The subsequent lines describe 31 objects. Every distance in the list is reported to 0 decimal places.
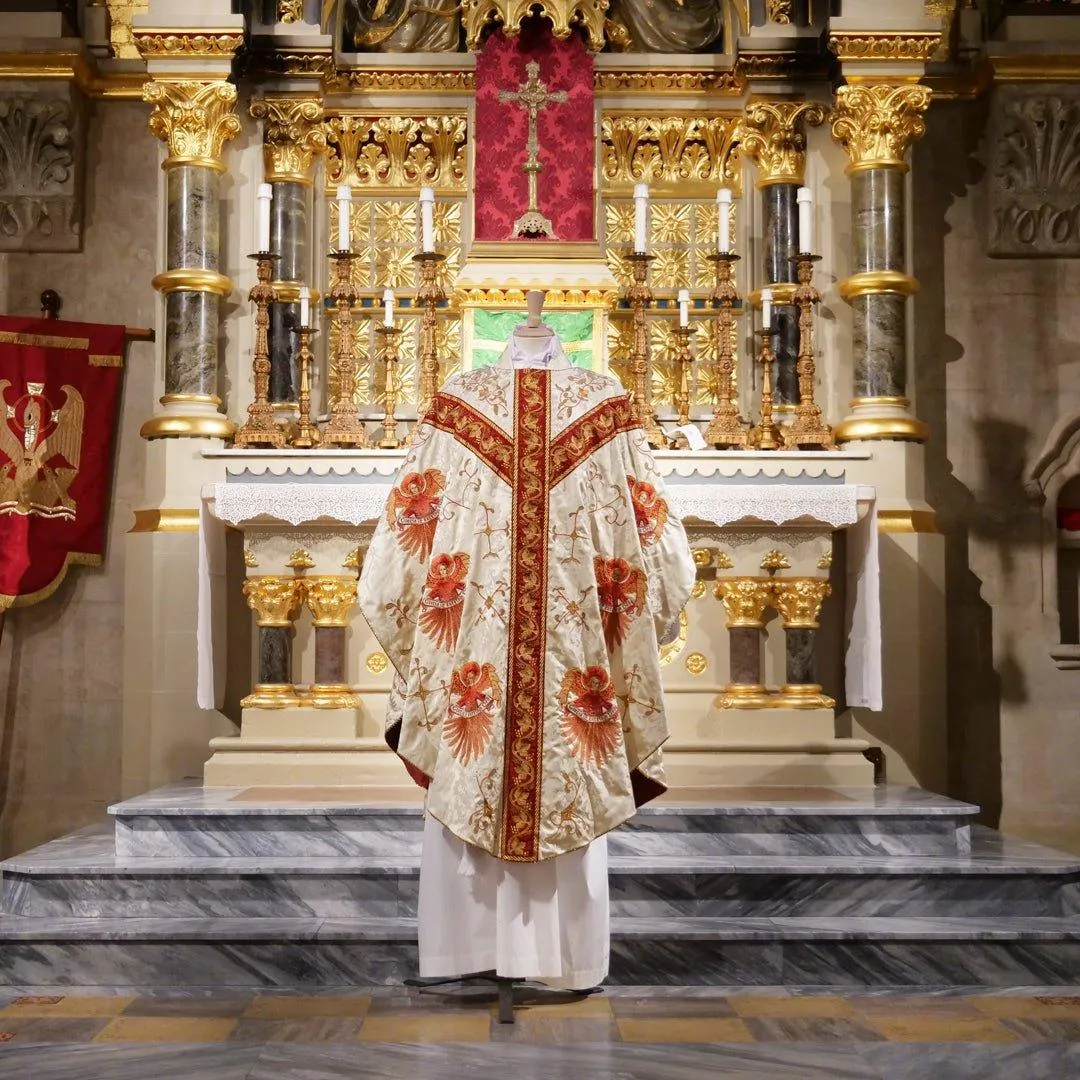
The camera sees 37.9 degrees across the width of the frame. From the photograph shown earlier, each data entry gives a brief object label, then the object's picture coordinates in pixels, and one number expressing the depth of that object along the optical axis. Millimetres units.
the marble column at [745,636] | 6789
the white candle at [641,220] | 6902
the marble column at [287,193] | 7852
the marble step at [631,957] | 4895
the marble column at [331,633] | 6734
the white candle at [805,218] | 7048
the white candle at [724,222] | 7012
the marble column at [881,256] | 7516
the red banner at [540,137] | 7918
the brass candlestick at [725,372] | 7020
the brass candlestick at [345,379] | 6973
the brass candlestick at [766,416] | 7273
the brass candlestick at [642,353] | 7008
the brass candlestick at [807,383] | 7062
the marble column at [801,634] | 6785
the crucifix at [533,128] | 7387
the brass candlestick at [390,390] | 7074
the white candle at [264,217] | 6953
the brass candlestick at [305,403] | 7230
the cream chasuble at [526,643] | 4523
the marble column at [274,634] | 6738
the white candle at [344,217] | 6895
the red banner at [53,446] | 7840
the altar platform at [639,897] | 4906
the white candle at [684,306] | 7270
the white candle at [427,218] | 6879
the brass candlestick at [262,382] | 7012
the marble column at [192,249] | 7422
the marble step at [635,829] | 5578
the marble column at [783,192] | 7910
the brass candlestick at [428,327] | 6816
